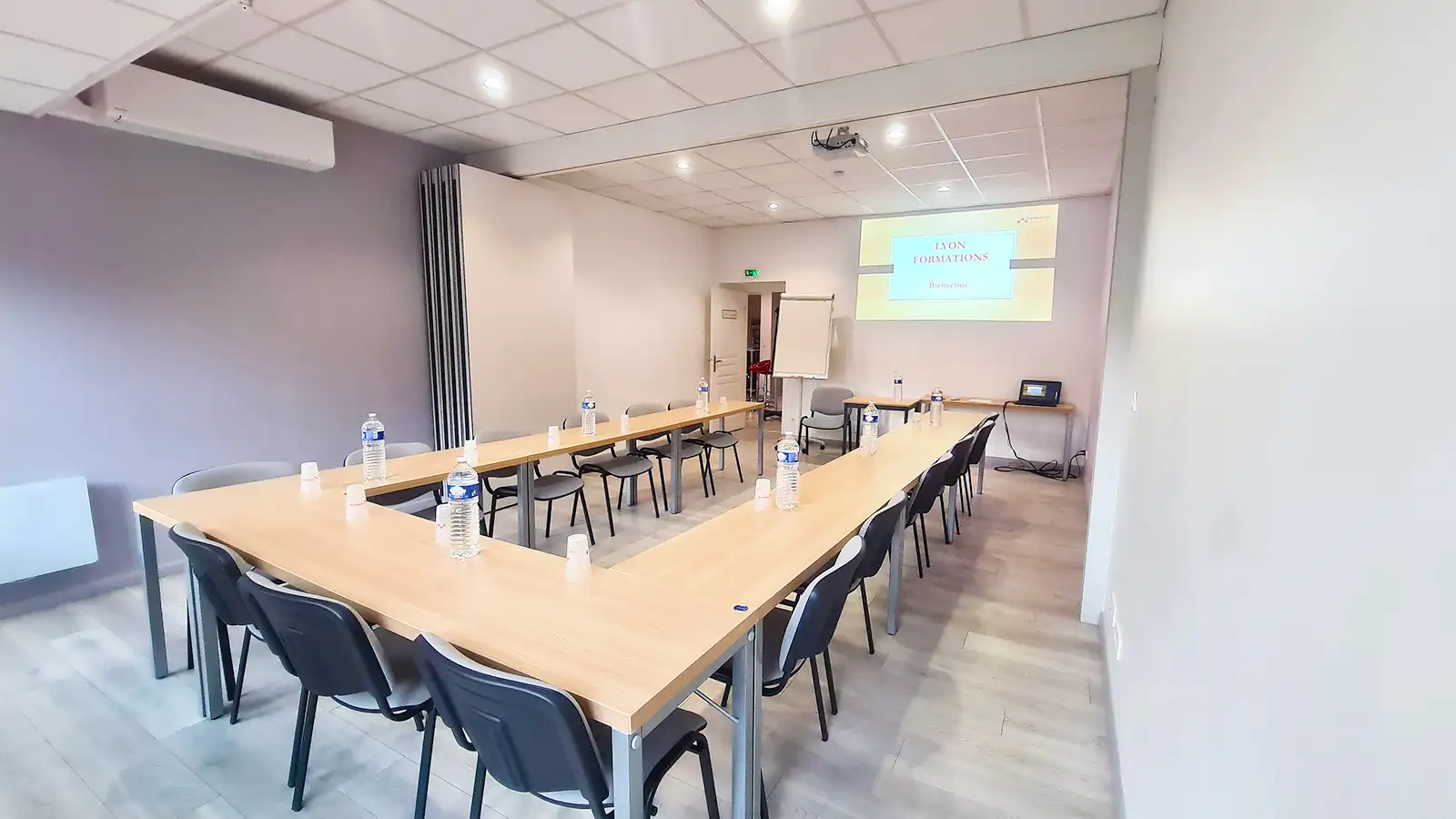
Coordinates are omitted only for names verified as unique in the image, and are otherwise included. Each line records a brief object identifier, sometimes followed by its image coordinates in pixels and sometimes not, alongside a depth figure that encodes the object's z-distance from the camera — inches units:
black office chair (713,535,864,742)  65.5
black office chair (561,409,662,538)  165.6
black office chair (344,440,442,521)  134.2
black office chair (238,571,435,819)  57.5
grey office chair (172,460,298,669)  105.2
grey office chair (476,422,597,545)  143.3
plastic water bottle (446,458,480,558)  73.4
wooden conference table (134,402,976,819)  48.8
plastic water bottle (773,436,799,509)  93.9
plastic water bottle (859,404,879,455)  140.9
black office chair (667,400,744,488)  210.4
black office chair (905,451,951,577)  120.5
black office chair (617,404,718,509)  193.9
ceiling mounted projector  164.1
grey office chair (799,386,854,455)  285.0
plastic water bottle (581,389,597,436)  162.9
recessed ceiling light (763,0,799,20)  104.6
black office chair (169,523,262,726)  70.1
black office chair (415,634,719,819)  44.5
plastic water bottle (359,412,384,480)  110.7
